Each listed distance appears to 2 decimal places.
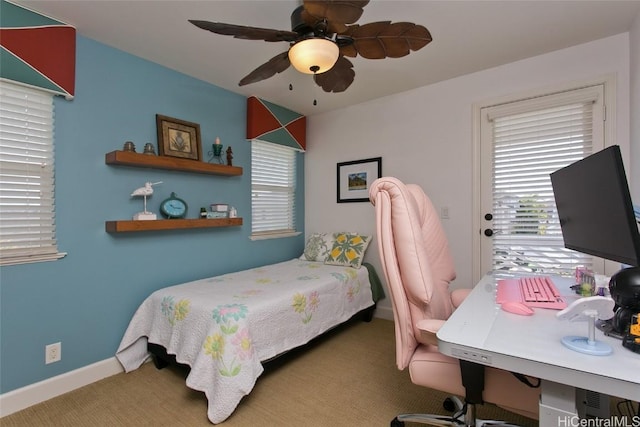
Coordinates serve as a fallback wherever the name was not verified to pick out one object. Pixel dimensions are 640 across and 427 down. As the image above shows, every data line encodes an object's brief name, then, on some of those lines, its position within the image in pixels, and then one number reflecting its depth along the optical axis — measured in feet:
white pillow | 11.22
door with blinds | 7.72
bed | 5.76
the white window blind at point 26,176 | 5.98
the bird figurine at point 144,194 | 7.65
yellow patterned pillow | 10.46
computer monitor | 2.91
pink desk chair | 3.72
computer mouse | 3.67
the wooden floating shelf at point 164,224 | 7.18
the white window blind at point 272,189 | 11.21
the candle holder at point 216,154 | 9.41
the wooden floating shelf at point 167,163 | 7.13
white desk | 2.33
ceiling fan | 4.86
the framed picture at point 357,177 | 11.19
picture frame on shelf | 8.27
